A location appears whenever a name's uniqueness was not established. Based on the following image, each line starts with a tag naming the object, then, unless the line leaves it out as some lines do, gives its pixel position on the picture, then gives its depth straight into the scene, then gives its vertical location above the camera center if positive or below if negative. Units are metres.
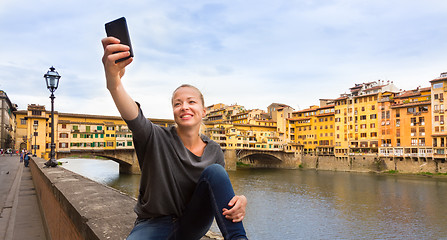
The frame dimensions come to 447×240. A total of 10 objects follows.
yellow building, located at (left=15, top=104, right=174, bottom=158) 41.88 +0.50
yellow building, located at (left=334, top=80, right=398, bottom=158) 51.78 +2.45
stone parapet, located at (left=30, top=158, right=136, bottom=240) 2.51 -0.78
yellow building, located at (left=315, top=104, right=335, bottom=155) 58.59 +0.70
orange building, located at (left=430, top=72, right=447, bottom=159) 43.00 +2.23
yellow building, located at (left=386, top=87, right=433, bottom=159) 45.41 +1.19
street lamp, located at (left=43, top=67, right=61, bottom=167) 10.62 +1.91
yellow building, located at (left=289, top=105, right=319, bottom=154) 61.59 +0.99
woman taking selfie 1.83 -0.30
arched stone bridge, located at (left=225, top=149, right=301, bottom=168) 57.94 -4.85
